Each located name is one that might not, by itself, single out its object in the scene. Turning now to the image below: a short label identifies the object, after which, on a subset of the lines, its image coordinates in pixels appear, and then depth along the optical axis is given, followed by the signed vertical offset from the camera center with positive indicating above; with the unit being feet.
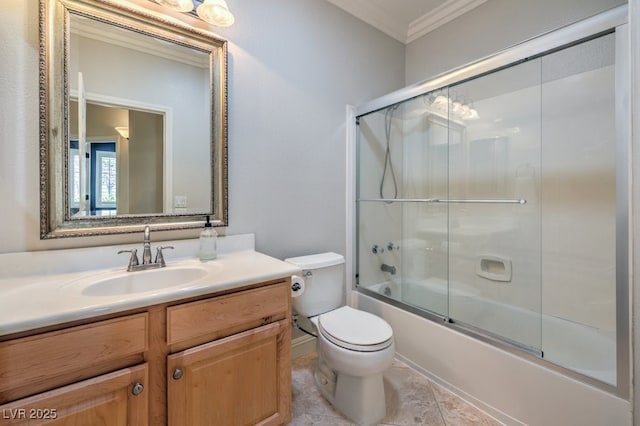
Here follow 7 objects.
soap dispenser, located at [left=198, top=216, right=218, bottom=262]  4.78 -0.55
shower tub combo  4.60 +0.23
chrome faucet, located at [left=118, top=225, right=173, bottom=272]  4.16 -0.69
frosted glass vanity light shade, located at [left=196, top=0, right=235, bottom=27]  4.75 +3.41
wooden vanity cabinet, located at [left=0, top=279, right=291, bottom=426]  2.55 -1.68
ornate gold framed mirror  4.00 +1.51
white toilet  4.49 -2.25
